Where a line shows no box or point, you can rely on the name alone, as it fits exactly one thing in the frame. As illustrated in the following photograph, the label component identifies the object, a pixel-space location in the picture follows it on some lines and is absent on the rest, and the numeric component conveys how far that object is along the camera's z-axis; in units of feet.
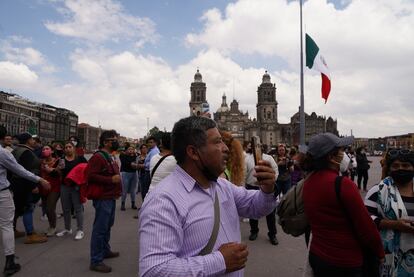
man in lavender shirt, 5.05
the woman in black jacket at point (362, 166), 45.91
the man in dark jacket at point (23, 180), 19.51
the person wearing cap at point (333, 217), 8.46
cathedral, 387.55
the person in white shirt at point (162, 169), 12.69
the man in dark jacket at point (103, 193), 16.40
